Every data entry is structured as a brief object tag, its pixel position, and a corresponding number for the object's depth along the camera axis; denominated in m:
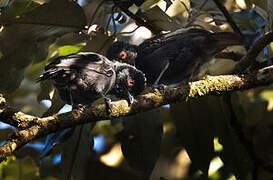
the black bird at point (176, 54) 6.54
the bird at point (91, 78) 4.92
